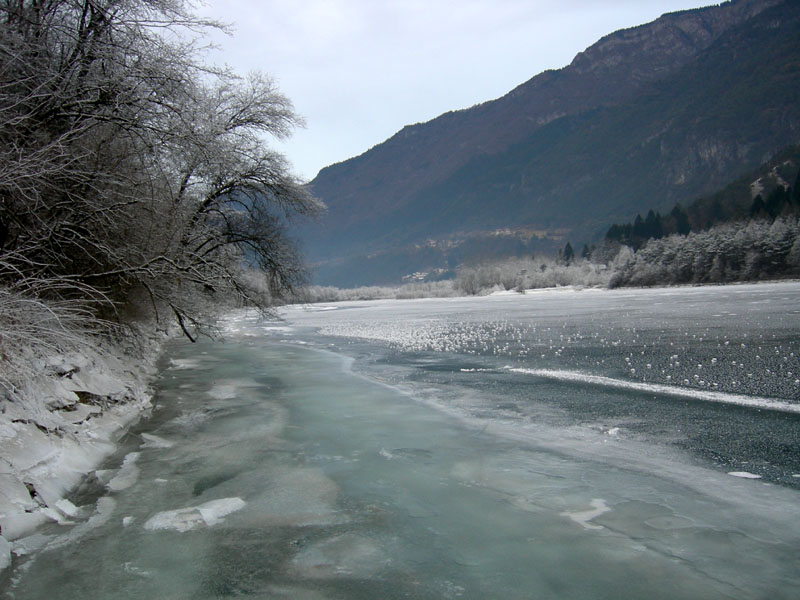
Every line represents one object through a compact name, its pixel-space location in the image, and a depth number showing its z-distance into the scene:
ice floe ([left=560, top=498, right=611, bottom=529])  5.06
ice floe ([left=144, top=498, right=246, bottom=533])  5.16
